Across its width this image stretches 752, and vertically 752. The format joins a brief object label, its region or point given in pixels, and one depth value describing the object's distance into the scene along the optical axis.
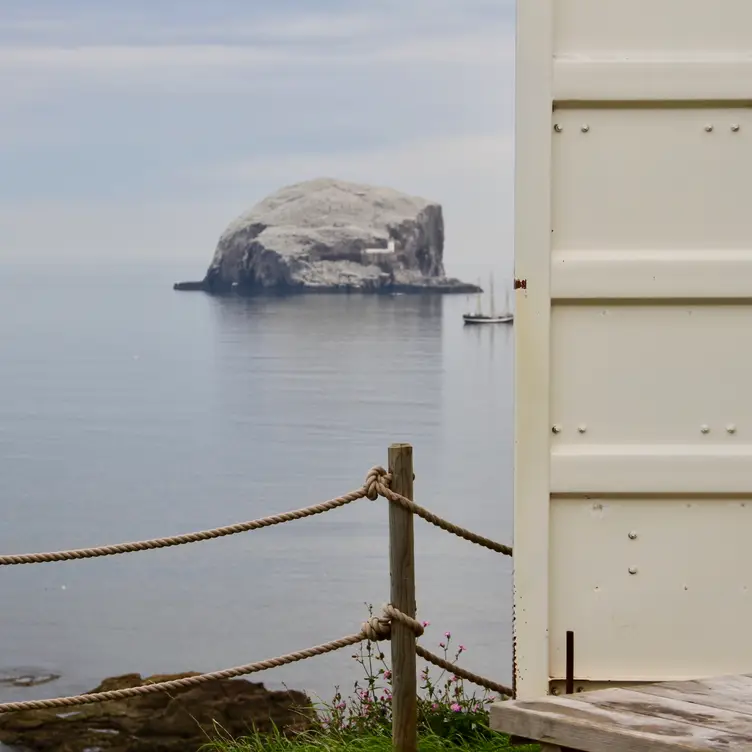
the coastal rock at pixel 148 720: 16.77
